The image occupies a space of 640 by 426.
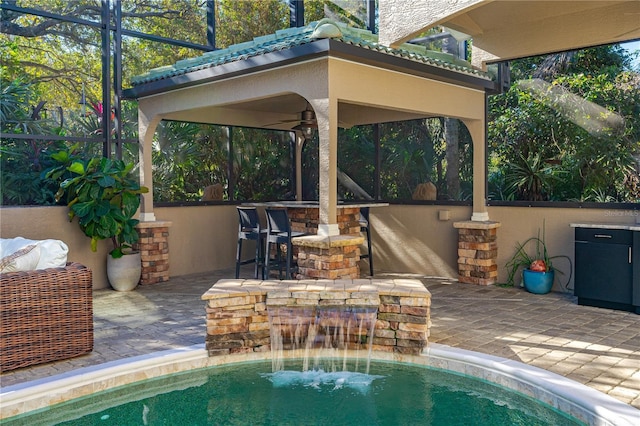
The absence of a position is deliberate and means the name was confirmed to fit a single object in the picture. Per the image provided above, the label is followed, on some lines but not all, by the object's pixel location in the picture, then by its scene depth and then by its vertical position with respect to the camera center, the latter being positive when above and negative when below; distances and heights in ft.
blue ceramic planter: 21.58 -3.20
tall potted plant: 21.13 +0.12
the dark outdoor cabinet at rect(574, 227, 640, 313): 18.30 -2.35
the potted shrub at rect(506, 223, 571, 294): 21.66 -2.68
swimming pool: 9.95 -3.76
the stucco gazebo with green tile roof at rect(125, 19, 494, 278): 17.65 +4.55
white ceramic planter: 22.56 -2.83
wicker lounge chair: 12.46 -2.66
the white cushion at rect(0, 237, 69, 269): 13.46 -1.19
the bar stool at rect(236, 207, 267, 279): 22.30 -1.08
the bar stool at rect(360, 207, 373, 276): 24.79 -0.96
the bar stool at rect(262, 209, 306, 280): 20.92 -1.12
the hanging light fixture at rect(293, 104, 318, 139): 24.07 +3.72
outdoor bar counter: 23.58 -0.56
